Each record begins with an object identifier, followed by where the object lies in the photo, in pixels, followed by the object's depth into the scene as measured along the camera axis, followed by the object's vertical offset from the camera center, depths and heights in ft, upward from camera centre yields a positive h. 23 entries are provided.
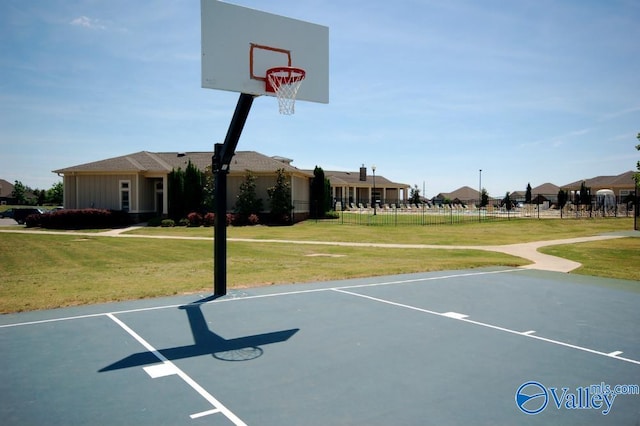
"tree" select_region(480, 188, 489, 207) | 239.50 +3.96
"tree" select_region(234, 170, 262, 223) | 117.39 +0.77
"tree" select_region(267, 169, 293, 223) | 118.63 +0.79
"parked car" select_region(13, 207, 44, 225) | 132.77 -2.69
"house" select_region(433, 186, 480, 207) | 324.39 +7.39
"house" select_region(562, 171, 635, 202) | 208.46 +9.43
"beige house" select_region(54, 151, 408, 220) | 118.21 +5.86
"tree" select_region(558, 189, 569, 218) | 202.84 +2.87
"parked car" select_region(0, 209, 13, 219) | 159.22 -3.88
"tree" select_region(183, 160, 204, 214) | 117.56 +3.56
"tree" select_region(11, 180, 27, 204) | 308.81 +7.02
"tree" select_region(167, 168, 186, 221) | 116.26 +1.97
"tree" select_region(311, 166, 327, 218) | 137.80 +3.60
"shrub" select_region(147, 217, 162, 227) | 114.42 -4.45
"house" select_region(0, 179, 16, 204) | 314.37 +7.19
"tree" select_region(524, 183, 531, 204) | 228.12 +5.19
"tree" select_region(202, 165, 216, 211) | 118.01 +3.52
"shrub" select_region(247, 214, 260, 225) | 115.14 -3.71
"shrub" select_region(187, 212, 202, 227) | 113.60 -3.68
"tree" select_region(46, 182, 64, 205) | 269.03 +5.60
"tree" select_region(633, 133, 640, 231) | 73.84 +4.84
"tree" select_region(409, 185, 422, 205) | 260.50 +4.72
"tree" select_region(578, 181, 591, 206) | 192.05 +3.22
